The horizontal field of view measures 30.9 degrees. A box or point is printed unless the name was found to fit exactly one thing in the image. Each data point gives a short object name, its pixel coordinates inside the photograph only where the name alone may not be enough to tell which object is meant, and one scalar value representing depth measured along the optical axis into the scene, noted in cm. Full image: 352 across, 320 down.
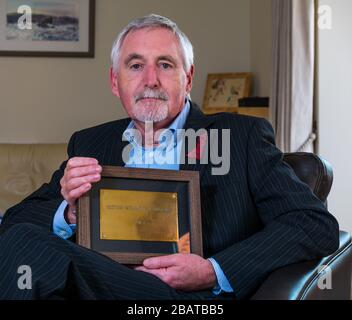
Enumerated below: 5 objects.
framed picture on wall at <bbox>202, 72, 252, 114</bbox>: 412
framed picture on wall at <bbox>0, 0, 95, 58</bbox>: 409
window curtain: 328
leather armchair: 143
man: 130
